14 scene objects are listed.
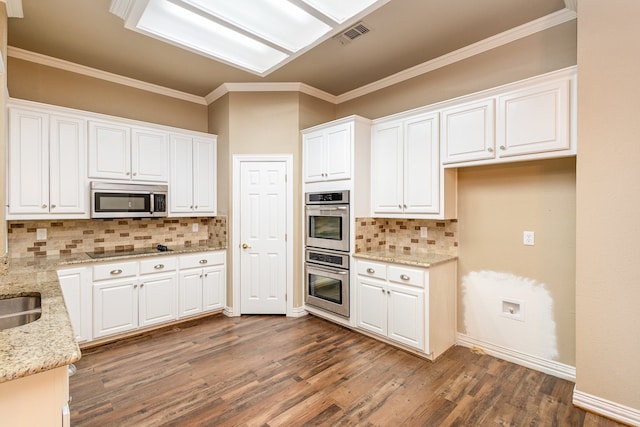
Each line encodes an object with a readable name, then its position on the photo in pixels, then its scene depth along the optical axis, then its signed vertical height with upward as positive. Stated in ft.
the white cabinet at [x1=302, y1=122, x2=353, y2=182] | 11.44 +2.24
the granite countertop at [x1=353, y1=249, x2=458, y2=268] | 9.48 -1.60
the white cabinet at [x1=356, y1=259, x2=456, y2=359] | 9.33 -3.06
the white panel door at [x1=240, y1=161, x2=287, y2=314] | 13.02 -1.16
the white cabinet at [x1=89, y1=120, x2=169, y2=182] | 10.74 +2.12
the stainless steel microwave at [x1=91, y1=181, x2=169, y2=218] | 10.57 +0.36
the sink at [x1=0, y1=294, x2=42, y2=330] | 5.35 -1.82
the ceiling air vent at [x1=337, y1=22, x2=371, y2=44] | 8.91 +5.29
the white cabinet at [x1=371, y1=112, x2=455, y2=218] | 9.91 +1.34
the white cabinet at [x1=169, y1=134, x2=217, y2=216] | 12.59 +1.45
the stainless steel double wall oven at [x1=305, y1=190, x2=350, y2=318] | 11.57 -1.63
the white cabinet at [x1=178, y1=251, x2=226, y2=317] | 12.14 -2.98
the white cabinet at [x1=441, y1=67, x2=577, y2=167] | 7.60 +2.36
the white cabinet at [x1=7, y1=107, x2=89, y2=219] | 9.34 +1.42
